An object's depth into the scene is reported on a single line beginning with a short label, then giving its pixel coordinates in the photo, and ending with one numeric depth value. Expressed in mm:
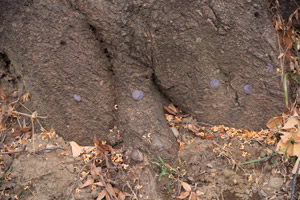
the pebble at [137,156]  2047
